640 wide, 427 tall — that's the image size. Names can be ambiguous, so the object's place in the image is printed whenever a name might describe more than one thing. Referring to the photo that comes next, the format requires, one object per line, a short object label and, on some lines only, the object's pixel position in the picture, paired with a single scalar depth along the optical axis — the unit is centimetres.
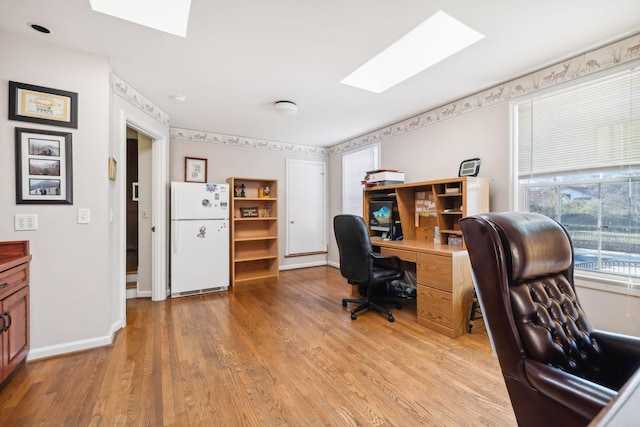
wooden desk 249
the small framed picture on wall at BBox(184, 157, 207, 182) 425
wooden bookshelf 447
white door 520
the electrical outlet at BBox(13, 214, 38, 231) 204
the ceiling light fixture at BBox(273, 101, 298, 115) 321
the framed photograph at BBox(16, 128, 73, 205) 205
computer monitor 366
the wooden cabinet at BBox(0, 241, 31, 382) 171
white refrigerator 365
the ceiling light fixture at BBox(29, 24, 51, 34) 193
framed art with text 204
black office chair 281
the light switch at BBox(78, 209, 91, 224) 225
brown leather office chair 96
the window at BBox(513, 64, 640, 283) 205
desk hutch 252
